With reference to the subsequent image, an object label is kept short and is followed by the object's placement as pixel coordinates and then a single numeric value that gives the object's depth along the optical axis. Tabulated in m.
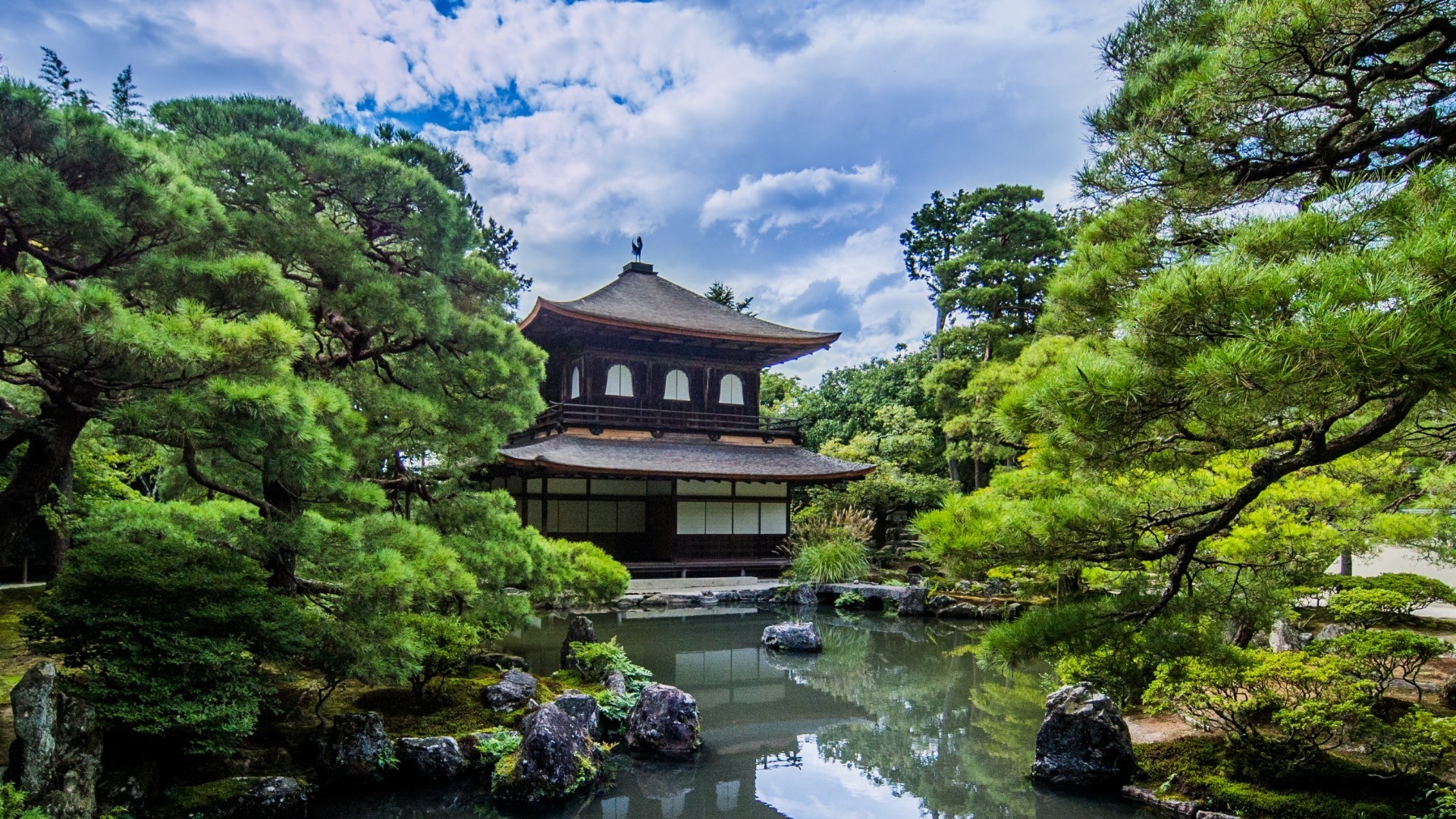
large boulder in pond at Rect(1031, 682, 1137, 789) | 4.82
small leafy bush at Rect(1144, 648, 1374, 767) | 3.91
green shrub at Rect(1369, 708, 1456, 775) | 3.71
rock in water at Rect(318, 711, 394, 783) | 4.65
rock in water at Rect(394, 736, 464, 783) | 4.82
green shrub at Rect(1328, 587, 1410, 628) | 5.16
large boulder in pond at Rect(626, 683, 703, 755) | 5.55
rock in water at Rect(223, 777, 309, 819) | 4.08
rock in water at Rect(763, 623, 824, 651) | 9.38
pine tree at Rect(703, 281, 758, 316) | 29.27
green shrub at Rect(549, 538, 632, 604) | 7.42
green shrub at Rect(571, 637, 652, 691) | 6.70
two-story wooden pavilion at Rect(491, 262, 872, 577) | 14.38
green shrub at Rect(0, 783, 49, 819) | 2.80
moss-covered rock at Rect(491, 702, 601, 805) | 4.62
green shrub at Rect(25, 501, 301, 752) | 3.64
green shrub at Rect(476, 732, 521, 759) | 4.98
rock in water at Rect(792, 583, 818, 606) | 13.41
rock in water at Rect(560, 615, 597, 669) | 8.16
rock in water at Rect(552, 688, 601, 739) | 5.52
